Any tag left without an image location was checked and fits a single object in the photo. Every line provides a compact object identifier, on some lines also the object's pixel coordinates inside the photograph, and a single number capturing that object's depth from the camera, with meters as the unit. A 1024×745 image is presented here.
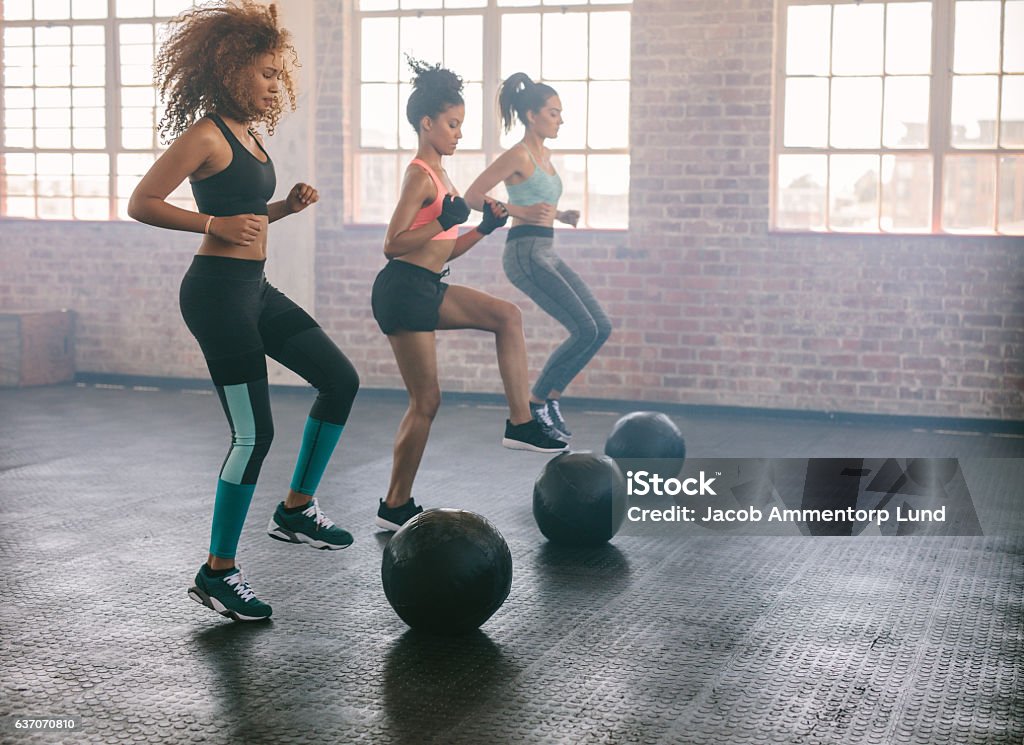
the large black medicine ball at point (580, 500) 4.62
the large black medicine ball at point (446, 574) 3.52
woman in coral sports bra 4.73
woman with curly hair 3.53
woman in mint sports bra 6.53
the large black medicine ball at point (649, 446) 5.86
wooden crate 9.92
